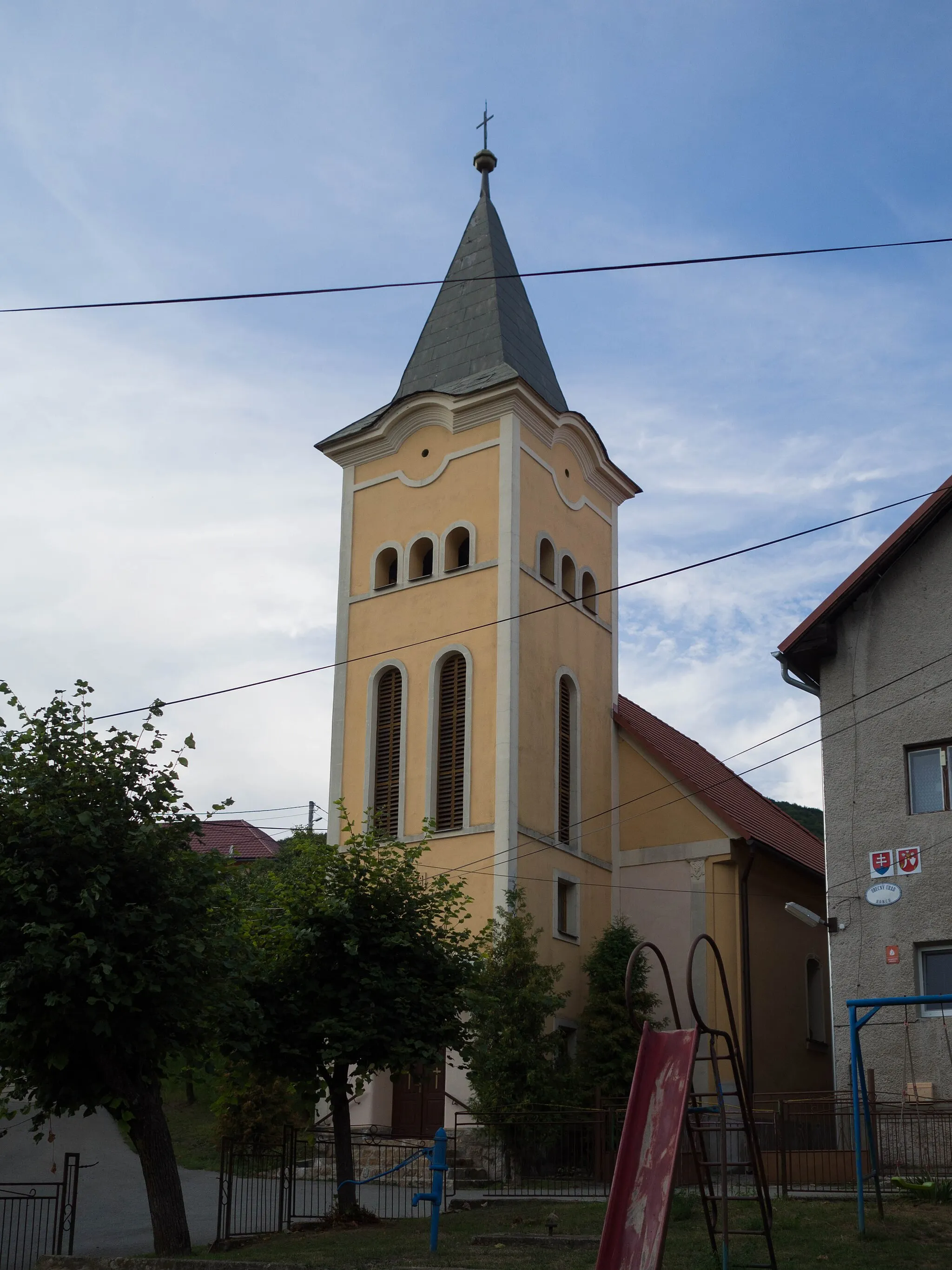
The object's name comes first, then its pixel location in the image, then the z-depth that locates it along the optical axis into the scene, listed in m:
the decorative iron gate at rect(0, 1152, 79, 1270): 18.48
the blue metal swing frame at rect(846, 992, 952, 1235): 13.75
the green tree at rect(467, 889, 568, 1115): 24.08
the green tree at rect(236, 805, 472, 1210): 18.45
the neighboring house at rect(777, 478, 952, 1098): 21.22
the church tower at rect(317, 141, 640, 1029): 28.89
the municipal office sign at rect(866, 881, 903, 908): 21.55
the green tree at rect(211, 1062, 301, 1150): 27.05
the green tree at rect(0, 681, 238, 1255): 15.09
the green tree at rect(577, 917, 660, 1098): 25.80
